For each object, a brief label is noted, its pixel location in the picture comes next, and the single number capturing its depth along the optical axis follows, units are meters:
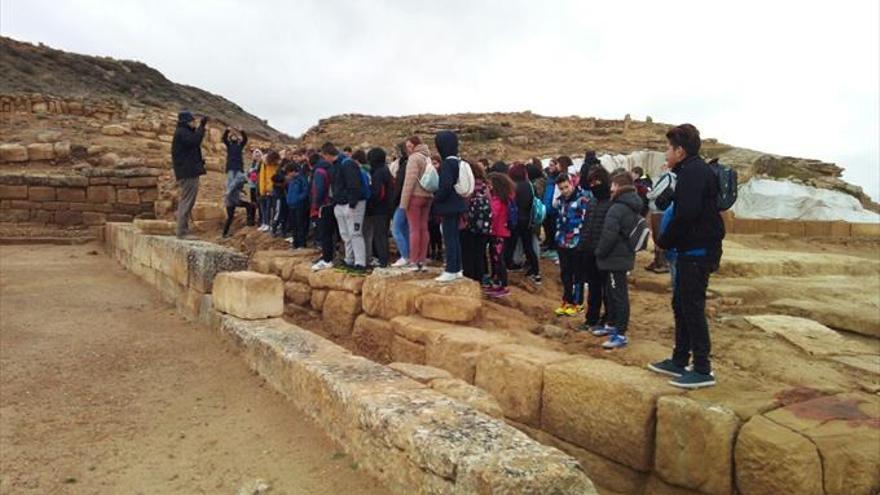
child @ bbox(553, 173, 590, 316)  6.79
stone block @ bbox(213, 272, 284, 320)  6.11
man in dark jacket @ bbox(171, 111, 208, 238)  9.68
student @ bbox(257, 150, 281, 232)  10.58
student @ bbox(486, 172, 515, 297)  7.28
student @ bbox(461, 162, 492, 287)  7.30
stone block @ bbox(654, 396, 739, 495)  4.03
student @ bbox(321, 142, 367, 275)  7.49
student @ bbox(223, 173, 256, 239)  10.71
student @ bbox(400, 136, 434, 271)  7.08
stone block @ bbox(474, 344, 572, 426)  5.02
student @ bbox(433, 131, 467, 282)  6.68
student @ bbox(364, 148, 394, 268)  7.88
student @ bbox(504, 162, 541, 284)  8.15
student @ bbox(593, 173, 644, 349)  5.71
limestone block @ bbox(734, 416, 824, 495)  3.74
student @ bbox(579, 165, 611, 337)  6.22
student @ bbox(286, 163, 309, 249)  9.05
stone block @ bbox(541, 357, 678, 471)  4.40
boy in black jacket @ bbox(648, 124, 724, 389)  4.45
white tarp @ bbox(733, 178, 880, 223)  15.80
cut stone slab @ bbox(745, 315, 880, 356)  6.20
